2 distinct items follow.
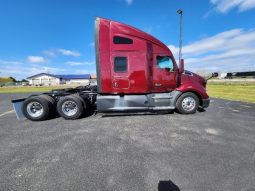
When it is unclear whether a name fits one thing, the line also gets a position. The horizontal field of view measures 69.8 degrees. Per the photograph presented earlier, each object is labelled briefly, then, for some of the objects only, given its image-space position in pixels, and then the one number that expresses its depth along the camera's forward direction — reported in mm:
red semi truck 7414
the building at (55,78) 102844
